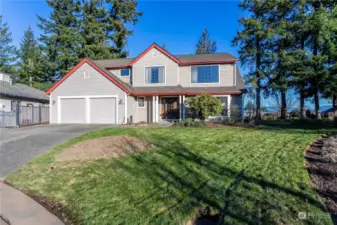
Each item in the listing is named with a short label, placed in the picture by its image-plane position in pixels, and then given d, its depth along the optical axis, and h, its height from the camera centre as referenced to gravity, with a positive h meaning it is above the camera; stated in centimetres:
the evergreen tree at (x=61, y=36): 3056 +1115
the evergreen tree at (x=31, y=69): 3225 +646
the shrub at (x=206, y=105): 1463 +35
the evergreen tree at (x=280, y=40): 2247 +788
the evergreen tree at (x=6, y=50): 3409 +1022
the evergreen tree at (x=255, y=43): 2442 +829
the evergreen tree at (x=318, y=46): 1908 +646
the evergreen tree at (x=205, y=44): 4506 +1435
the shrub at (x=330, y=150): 572 -125
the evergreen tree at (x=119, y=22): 3359 +1448
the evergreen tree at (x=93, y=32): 3066 +1197
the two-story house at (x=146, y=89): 1691 +177
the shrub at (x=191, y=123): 1331 -84
